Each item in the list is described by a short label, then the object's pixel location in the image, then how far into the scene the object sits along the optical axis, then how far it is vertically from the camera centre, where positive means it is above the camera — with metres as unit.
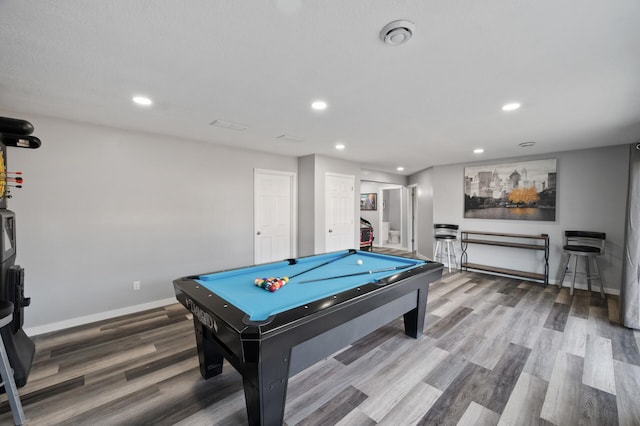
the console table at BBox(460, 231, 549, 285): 4.59 -0.70
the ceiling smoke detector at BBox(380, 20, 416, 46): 1.39 +0.96
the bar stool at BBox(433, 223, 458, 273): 5.56 -0.72
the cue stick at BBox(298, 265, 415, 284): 2.27 -0.64
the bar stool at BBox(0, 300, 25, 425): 1.57 -1.11
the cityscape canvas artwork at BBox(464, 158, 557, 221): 4.69 +0.31
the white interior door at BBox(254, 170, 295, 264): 4.55 -0.19
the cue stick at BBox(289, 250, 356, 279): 2.42 -0.64
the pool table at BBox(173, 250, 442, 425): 1.38 -0.65
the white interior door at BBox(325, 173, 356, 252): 5.13 -0.13
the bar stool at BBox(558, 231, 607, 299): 3.94 -0.64
